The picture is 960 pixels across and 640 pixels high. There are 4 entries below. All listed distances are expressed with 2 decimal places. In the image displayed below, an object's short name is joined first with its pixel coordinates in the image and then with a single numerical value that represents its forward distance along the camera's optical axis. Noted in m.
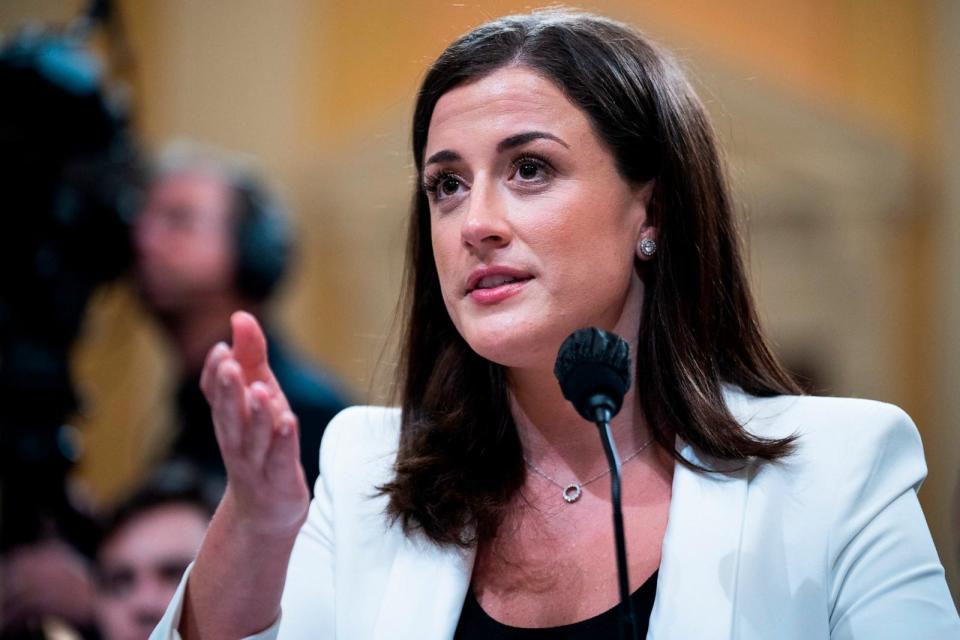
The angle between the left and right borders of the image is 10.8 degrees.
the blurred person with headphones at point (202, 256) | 4.22
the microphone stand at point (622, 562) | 3.03
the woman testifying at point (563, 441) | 3.12
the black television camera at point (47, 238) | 3.75
